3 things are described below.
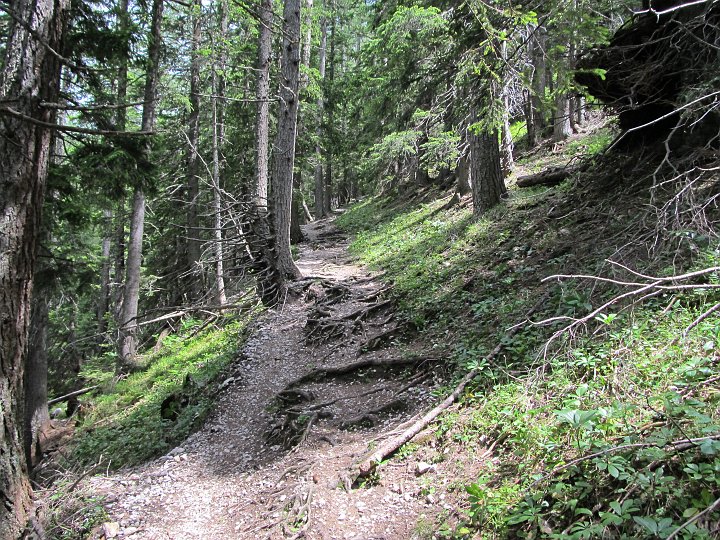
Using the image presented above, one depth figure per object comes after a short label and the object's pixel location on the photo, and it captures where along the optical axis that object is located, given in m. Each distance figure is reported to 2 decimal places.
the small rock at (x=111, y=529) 4.74
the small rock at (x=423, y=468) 4.13
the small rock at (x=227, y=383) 7.99
